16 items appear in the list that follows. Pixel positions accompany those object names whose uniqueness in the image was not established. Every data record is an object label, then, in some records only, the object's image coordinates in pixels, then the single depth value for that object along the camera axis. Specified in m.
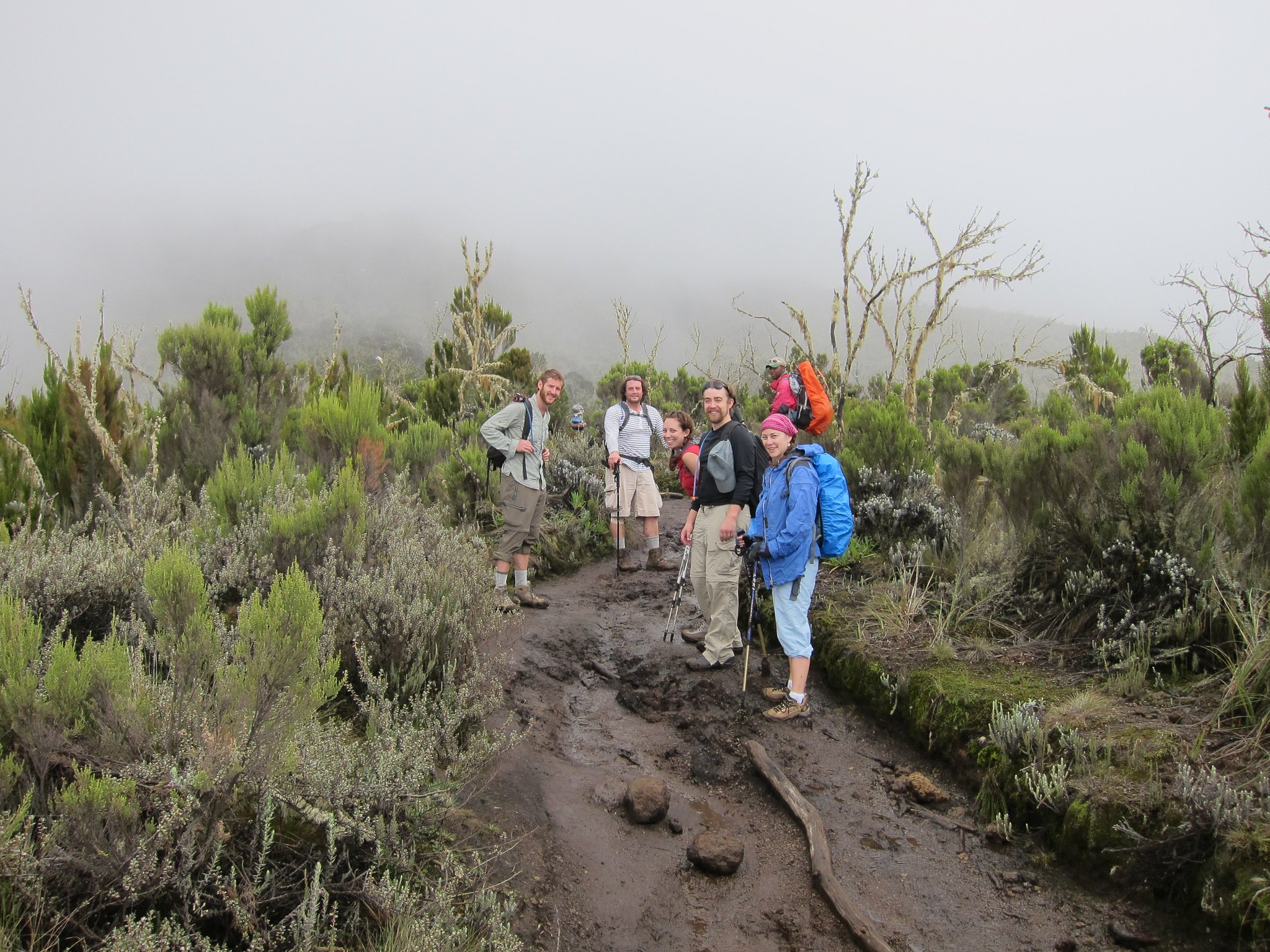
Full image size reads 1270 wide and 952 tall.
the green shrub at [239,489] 4.04
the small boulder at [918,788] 3.70
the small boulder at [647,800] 3.54
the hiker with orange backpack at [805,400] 5.96
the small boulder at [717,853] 3.22
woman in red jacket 6.29
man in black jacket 4.95
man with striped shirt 7.42
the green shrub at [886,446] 6.97
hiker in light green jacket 5.96
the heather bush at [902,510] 6.04
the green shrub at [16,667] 1.86
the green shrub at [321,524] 3.72
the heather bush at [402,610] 3.48
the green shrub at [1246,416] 5.26
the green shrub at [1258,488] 3.72
